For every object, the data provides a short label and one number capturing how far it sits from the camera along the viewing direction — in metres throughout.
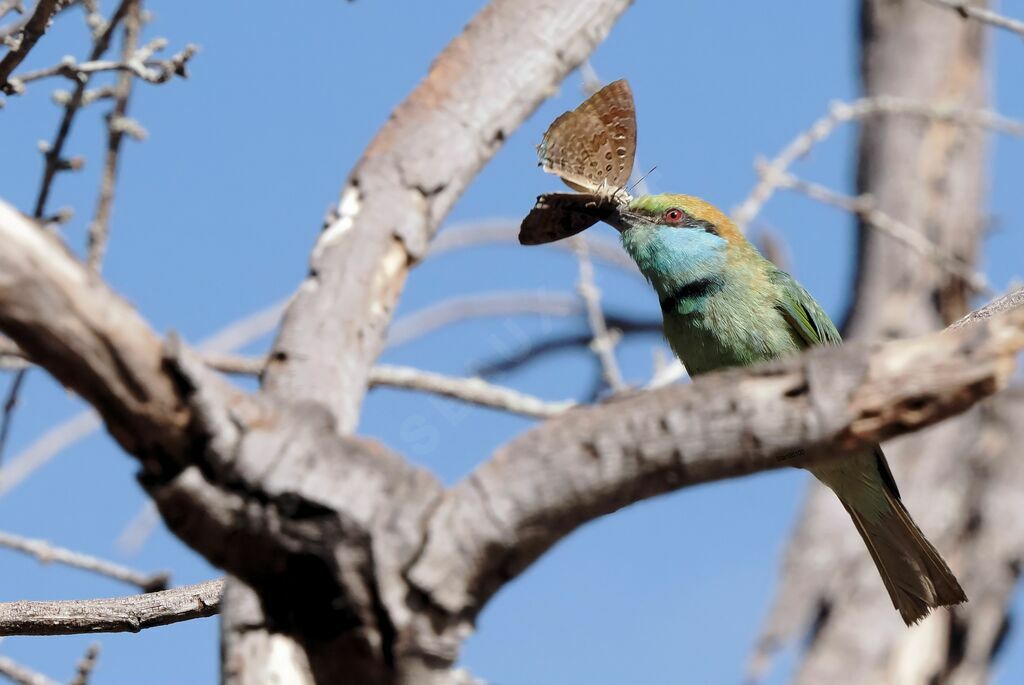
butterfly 6.46
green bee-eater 9.05
